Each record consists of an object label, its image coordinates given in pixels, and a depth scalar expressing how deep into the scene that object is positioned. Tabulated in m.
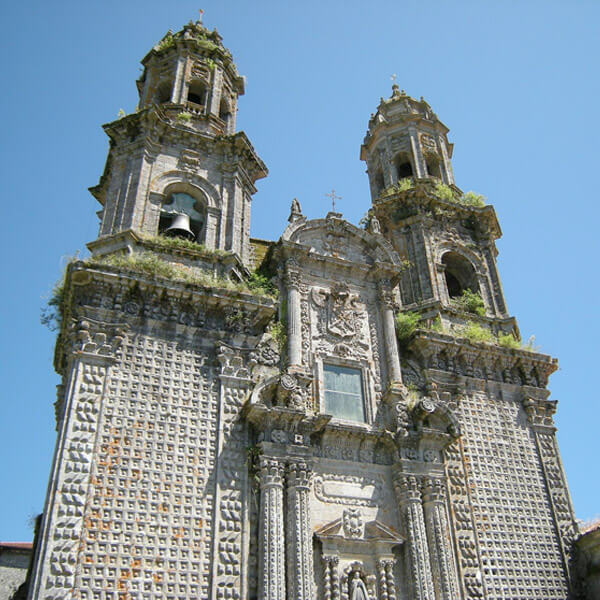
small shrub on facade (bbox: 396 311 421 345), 18.56
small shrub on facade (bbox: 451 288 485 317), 20.69
